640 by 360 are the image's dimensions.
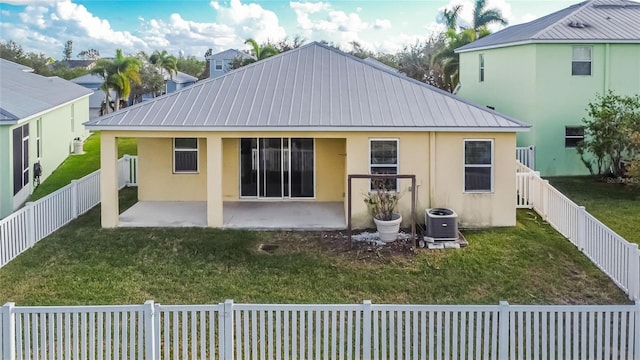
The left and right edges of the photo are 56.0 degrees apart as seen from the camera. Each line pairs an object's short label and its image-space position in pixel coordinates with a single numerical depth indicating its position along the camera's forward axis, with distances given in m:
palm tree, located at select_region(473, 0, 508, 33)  46.47
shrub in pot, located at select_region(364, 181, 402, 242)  13.11
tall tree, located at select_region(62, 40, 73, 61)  98.20
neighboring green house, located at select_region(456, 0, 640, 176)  21.80
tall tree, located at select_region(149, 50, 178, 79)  66.25
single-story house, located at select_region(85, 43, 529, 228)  14.02
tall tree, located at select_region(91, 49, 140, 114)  42.59
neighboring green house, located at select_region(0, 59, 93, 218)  15.56
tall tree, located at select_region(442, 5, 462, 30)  51.62
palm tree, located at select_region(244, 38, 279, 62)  47.12
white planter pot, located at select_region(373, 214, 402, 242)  13.05
